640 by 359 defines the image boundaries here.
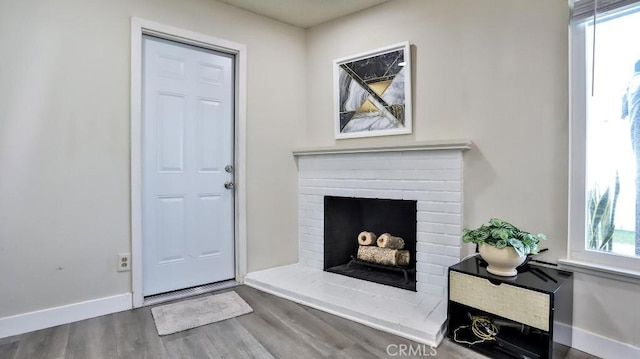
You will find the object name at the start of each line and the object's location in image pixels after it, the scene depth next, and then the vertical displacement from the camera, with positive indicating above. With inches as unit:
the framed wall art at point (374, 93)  107.3 +27.6
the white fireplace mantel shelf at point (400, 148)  92.7 +8.5
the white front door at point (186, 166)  103.5 +2.7
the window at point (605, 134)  70.9 +9.1
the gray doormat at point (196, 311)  86.4 -37.9
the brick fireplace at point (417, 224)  88.4 -14.1
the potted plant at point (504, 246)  72.0 -15.1
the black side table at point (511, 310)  67.1 -28.2
